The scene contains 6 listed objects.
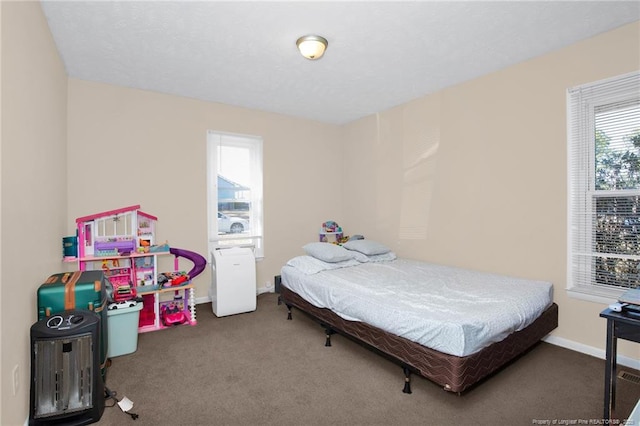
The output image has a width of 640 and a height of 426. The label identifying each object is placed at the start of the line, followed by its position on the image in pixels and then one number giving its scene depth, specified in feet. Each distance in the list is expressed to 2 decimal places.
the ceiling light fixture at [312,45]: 8.60
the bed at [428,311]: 6.50
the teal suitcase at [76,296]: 6.84
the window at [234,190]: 14.23
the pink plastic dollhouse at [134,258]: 10.58
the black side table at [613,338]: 5.50
